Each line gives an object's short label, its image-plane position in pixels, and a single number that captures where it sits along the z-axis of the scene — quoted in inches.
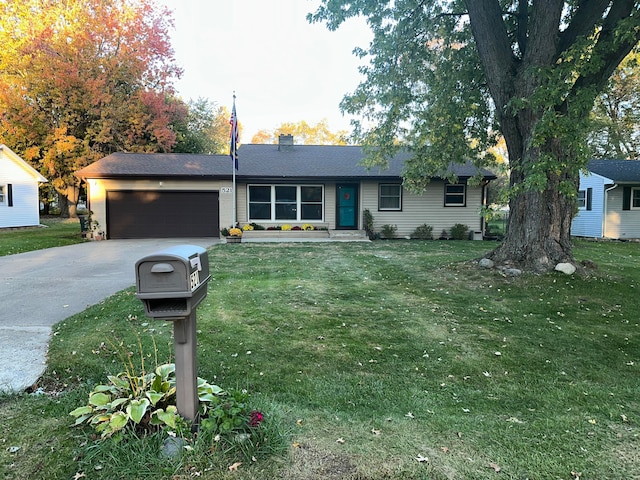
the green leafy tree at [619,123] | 940.6
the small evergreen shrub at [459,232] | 655.1
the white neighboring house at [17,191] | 787.4
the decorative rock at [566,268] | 276.4
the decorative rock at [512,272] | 279.3
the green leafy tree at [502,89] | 246.1
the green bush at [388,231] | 649.0
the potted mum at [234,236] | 572.8
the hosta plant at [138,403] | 81.5
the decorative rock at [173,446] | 78.8
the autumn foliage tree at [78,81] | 874.1
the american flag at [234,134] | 579.6
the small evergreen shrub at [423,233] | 655.1
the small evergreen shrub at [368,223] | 638.5
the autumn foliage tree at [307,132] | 1959.9
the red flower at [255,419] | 86.8
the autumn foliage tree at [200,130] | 1110.3
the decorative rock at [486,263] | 302.9
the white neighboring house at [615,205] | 672.4
